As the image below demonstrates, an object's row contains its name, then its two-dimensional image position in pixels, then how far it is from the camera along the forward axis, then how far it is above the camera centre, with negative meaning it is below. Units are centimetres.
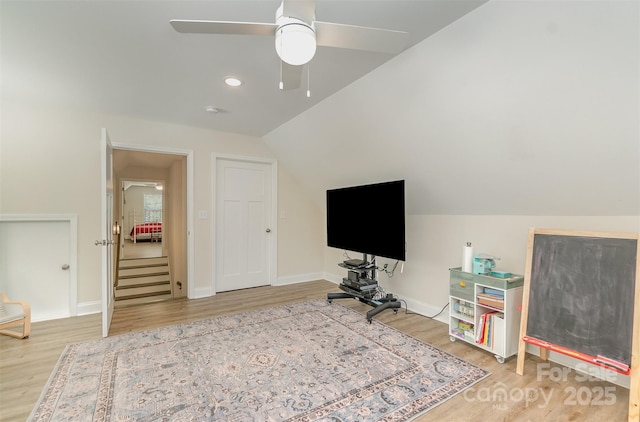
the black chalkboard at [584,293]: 182 -58
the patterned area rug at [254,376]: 171 -122
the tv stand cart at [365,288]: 332 -100
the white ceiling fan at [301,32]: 125 +79
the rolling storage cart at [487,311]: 228 -88
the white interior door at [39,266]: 307 -72
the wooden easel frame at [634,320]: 165 -75
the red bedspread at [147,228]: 1017 -98
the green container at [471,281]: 230 -62
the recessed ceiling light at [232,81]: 251 +105
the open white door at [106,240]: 270 -38
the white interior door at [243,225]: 424 -35
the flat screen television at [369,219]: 291 -18
